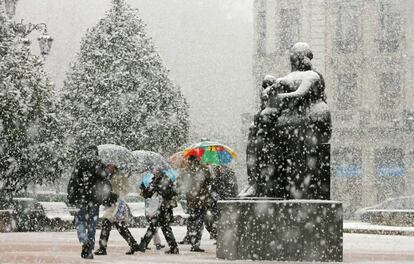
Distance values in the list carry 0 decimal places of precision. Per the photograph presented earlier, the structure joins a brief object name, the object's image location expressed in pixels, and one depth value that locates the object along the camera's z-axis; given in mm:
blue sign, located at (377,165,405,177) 46000
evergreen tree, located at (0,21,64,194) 28703
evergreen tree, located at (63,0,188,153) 49406
